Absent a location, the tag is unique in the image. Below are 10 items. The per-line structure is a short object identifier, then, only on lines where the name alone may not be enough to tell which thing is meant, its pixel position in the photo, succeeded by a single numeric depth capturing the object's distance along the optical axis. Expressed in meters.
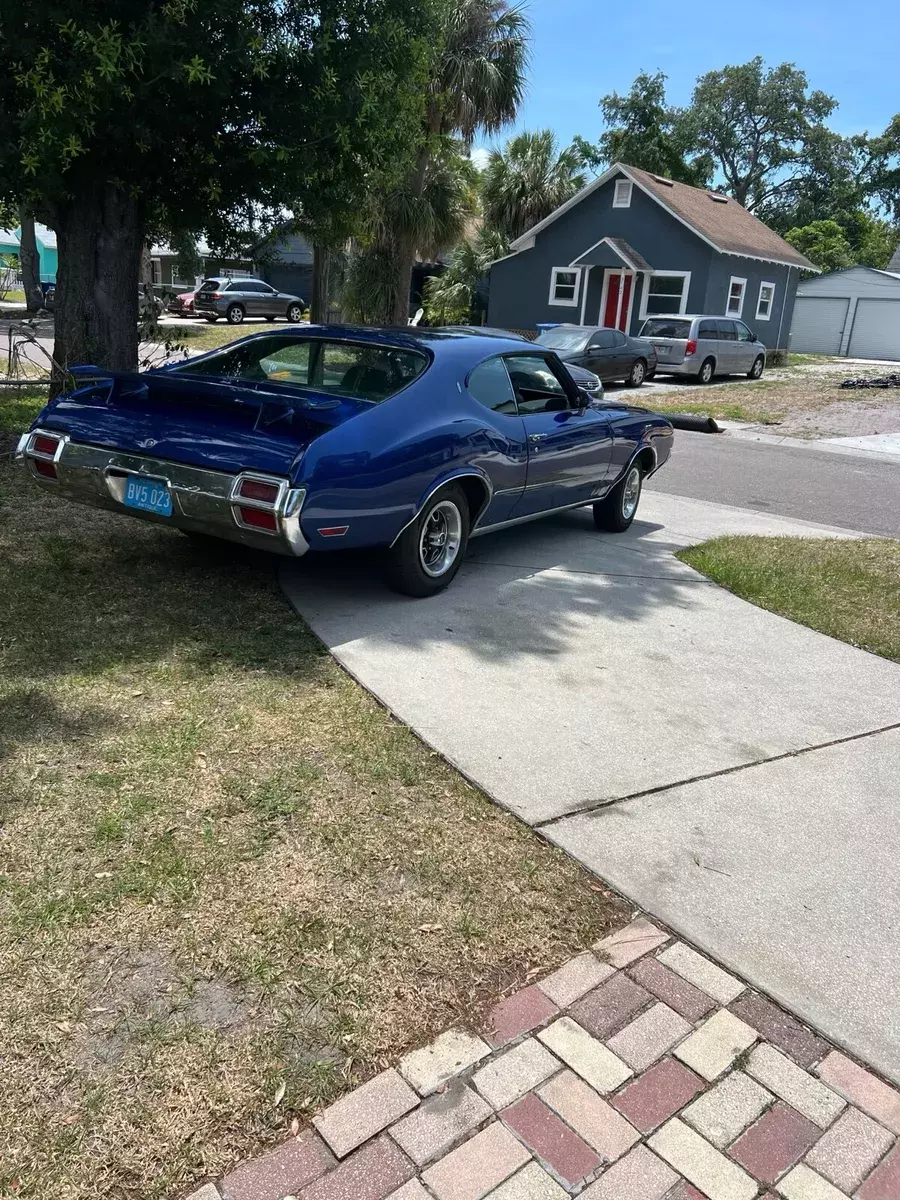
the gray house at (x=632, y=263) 27.86
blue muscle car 4.62
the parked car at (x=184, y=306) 34.81
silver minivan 22.27
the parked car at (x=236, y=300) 33.67
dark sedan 19.11
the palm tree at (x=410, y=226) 22.97
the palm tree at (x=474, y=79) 21.75
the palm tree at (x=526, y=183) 31.80
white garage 35.38
